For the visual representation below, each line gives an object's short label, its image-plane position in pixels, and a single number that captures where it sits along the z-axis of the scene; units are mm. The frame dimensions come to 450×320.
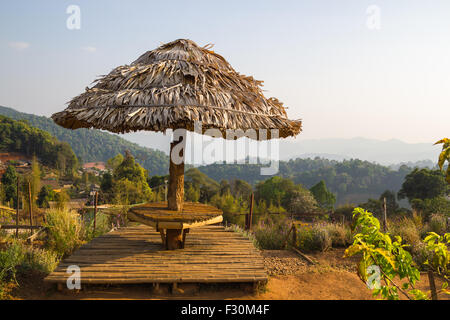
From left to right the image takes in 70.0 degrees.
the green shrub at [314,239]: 6629
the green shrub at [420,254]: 5632
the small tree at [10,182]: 25609
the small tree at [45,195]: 25811
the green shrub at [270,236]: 6859
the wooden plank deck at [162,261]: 3619
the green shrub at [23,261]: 3930
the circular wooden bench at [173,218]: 3894
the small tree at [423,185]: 21891
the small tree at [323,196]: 28406
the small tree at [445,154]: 2127
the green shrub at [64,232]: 5570
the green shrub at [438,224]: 7559
